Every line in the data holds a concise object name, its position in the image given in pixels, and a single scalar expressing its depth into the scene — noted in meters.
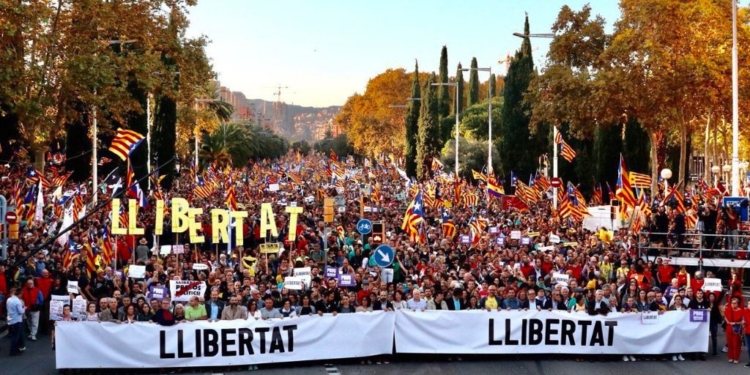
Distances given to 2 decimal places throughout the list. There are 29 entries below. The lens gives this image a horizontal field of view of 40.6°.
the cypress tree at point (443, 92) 102.00
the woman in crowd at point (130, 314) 15.61
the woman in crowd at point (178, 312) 16.12
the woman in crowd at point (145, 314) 16.23
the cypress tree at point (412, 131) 94.44
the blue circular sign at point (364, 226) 26.29
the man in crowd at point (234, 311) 16.25
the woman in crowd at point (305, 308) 16.58
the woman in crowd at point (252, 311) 16.17
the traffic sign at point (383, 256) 20.06
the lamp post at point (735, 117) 26.84
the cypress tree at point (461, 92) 114.81
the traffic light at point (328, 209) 28.19
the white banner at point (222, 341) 15.27
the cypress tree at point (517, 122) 60.94
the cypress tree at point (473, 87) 118.06
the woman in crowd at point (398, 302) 17.16
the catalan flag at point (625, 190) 28.31
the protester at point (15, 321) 17.22
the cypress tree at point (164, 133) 61.53
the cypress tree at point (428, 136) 85.81
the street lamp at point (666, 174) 36.33
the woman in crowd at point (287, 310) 16.33
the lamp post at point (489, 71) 51.06
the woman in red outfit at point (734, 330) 16.72
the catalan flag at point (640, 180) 31.45
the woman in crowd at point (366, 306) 16.75
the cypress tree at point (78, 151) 56.16
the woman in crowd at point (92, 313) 16.08
